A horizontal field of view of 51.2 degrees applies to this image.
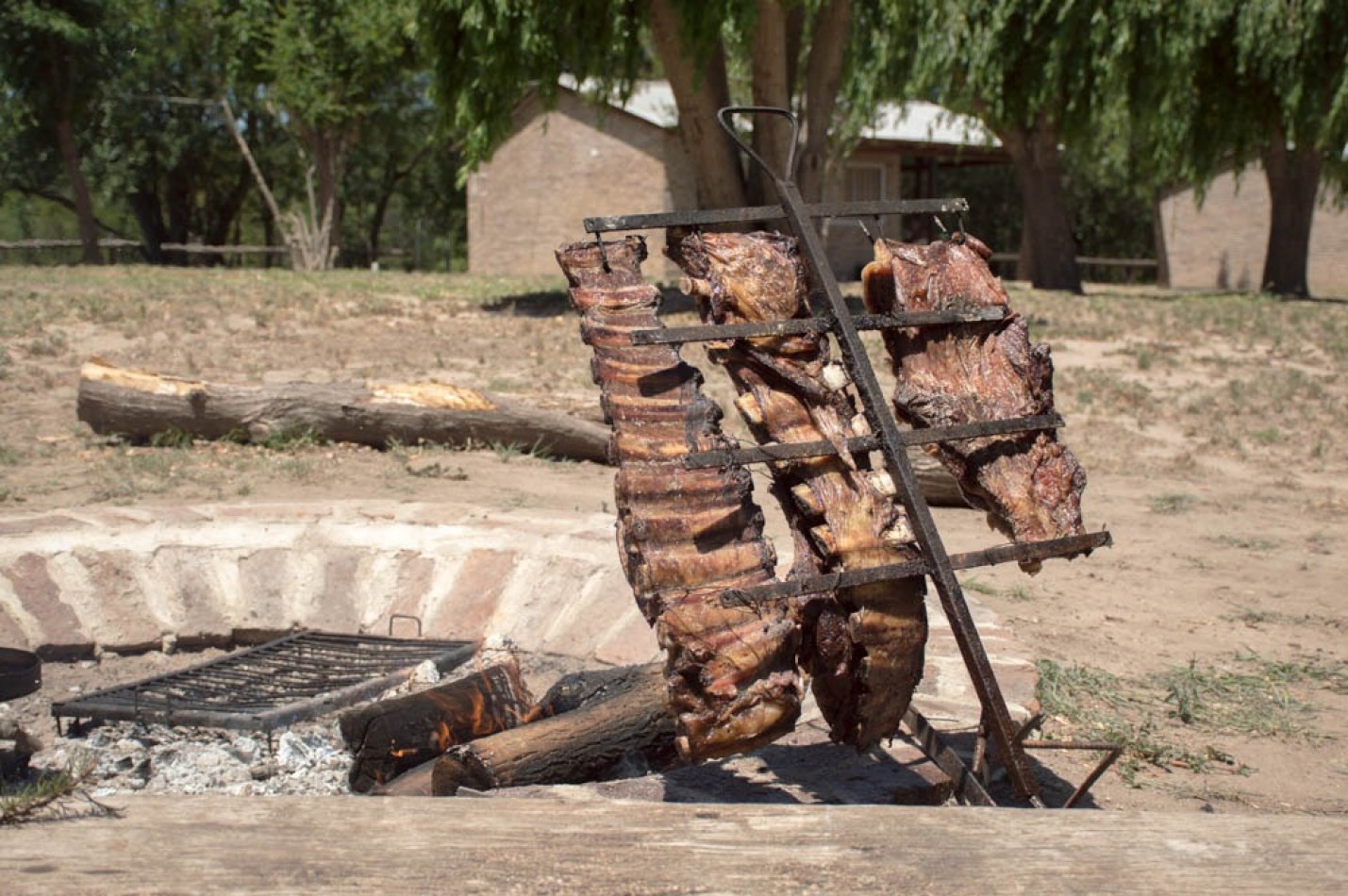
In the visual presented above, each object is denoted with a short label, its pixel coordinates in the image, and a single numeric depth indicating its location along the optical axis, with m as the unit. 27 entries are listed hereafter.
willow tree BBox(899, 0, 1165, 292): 14.74
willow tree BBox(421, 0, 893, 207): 12.11
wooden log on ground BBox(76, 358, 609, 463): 7.31
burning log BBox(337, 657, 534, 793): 3.20
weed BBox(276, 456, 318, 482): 6.71
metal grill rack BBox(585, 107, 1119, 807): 2.40
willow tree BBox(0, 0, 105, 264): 20.45
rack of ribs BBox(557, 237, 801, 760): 2.34
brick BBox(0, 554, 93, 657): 4.16
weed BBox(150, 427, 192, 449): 7.30
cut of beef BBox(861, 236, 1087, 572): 2.58
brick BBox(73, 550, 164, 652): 4.23
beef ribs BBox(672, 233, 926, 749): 2.45
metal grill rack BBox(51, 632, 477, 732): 3.54
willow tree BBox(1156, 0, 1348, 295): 15.27
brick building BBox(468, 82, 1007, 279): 21.69
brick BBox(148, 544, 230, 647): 4.34
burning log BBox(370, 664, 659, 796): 3.38
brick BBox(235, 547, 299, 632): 4.39
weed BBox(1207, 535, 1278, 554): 6.32
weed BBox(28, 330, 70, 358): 9.52
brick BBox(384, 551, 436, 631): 4.44
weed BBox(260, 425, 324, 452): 7.28
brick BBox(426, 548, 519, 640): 4.38
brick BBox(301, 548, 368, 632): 4.43
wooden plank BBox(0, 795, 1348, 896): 1.80
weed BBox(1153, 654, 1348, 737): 3.82
